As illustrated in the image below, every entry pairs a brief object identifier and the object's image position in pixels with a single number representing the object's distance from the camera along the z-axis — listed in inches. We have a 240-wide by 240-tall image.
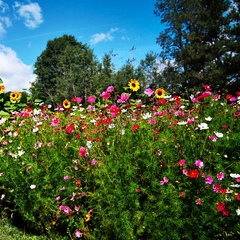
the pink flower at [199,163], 106.7
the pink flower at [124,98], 160.9
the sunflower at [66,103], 217.9
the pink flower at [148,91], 180.9
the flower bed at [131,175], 106.4
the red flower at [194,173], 103.8
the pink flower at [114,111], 145.5
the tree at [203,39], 904.9
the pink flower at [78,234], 126.3
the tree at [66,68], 1104.8
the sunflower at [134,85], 216.8
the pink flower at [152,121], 140.5
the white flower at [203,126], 119.8
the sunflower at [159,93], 188.0
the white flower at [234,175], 101.7
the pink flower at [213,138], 114.6
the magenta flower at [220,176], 104.5
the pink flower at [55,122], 157.0
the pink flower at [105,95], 158.1
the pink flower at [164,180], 109.6
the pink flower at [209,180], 103.5
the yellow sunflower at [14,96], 254.2
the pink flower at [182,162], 110.7
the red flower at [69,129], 143.5
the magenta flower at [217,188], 102.5
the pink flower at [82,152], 126.8
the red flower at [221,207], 99.2
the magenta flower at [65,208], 129.5
